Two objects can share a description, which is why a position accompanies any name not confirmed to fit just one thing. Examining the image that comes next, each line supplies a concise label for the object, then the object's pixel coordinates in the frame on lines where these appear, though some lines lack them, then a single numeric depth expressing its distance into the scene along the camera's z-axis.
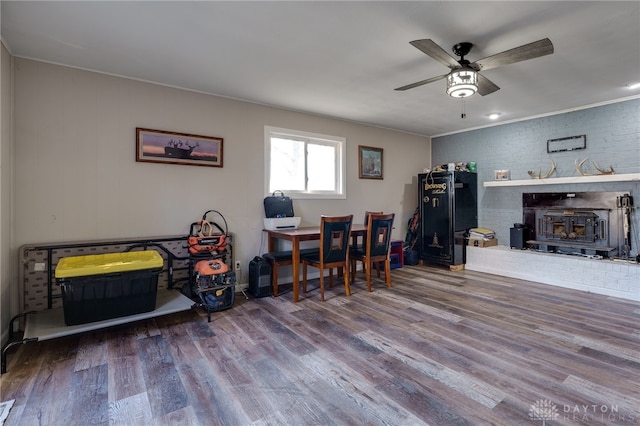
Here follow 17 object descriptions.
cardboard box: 5.21
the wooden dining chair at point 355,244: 4.48
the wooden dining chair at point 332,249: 3.65
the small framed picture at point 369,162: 5.34
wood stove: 4.12
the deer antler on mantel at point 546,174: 4.72
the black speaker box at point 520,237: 4.89
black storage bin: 2.46
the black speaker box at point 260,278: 3.77
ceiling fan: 2.19
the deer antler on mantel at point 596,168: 4.12
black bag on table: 4.19
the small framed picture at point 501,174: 5.25
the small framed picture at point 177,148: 3.41
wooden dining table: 3.60
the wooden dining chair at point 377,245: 4.04
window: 4.46
